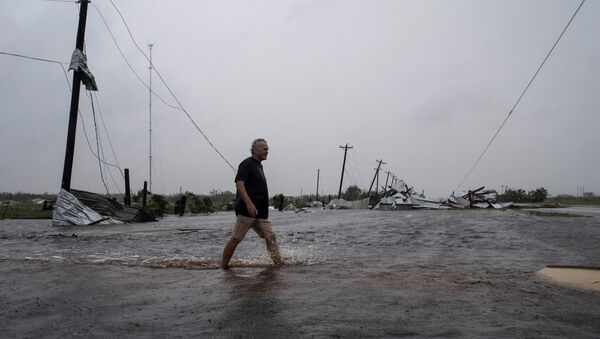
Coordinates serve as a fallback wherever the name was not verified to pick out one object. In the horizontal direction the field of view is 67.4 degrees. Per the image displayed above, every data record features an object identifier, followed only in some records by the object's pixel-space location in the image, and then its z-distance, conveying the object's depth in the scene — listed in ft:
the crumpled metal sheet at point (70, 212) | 58.54
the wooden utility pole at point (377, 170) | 225.46
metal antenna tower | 116.95
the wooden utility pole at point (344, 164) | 211.49
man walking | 21.10
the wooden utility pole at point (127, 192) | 88.84
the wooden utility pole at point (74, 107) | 60.95
